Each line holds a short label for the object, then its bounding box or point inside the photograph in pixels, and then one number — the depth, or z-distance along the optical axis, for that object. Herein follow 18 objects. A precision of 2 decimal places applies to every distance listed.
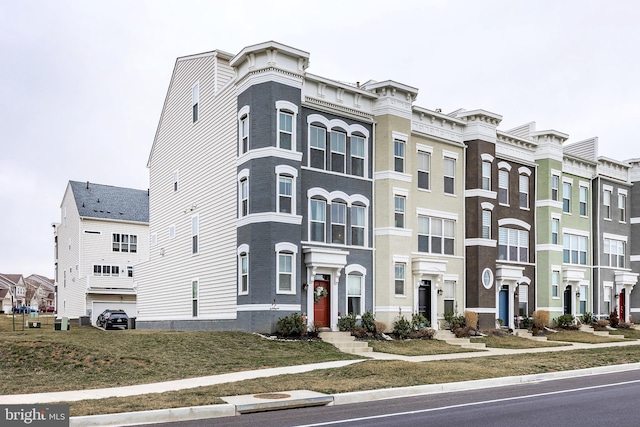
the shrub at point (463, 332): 31.78
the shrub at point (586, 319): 40.44
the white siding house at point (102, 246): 54.91
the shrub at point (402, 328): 29.27
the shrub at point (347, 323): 28.05
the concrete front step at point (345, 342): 25.58
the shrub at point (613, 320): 41.25
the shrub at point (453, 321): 32.56
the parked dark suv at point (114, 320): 44.82
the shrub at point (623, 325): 41.34
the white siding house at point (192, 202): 29.42
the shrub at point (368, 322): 28.70
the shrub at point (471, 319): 32.62
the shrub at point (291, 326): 25.38
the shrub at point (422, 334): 29.62
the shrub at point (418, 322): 30.17
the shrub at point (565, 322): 38.09
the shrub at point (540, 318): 36.47
